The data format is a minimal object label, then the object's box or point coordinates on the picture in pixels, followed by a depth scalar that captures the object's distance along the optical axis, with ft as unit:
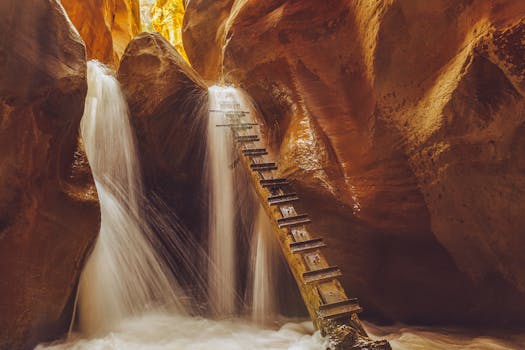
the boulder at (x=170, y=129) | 20.53
